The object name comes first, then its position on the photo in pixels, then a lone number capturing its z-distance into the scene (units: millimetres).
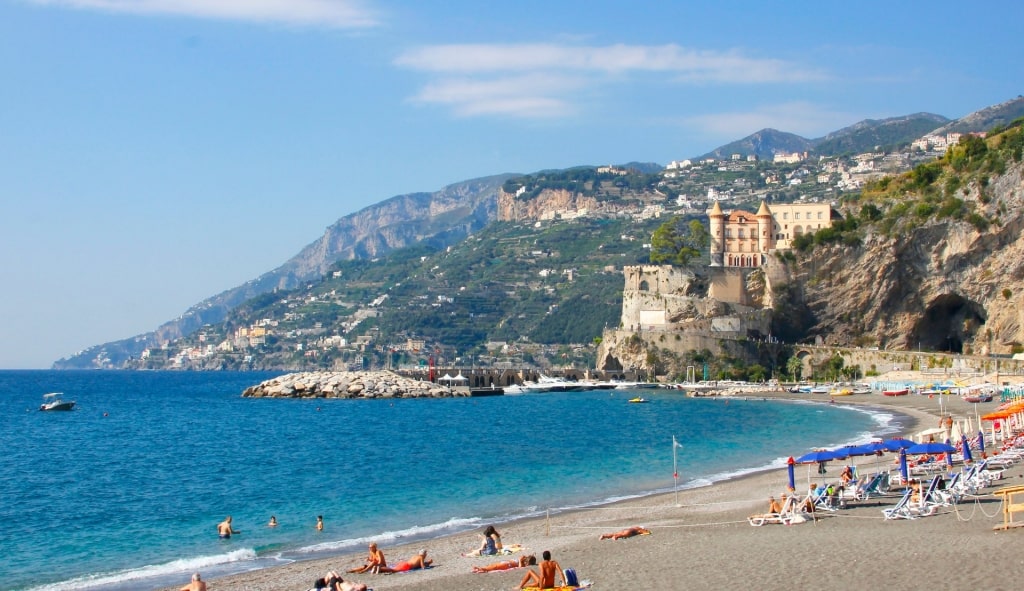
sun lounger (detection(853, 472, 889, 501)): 21875
